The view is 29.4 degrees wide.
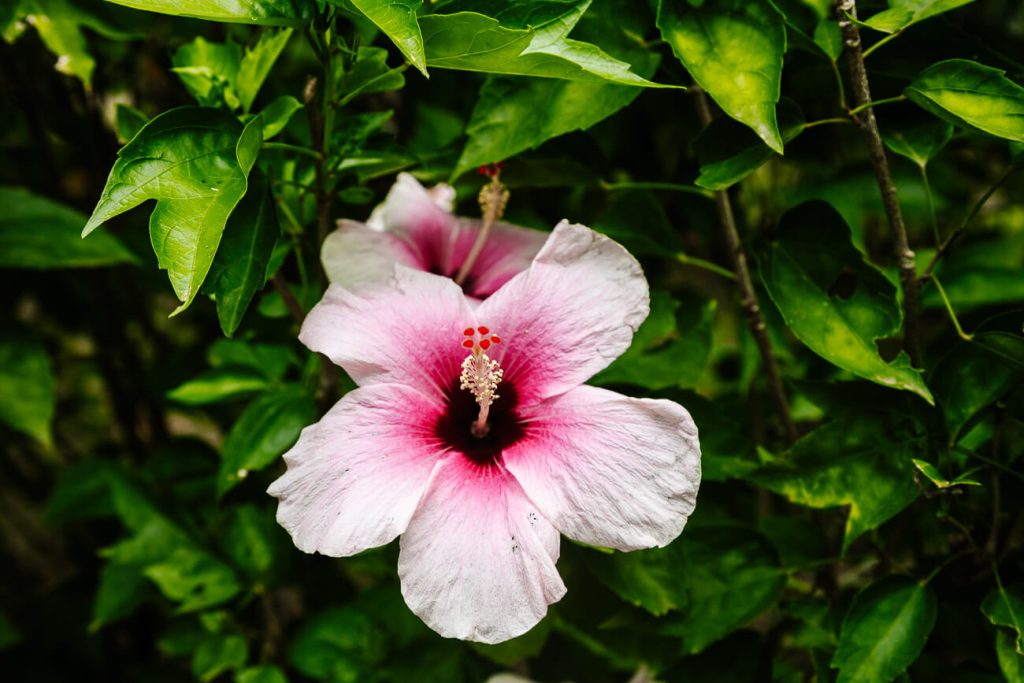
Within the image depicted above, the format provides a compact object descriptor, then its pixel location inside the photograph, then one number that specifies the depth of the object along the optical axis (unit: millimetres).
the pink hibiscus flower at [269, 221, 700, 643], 591
